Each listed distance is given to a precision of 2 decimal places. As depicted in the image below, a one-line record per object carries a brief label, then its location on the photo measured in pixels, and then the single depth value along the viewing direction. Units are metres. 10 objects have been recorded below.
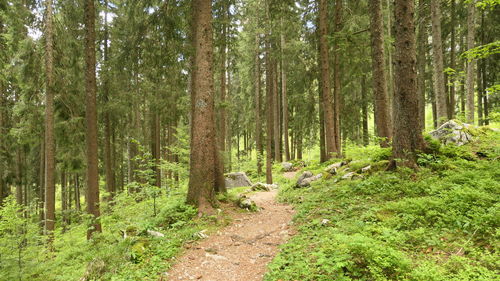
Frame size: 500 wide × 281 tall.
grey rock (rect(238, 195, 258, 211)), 8.23
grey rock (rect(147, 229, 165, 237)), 6.13
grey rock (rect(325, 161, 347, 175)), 10.60
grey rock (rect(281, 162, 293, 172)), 19.37
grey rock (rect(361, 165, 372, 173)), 8.20
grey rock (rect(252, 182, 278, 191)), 13.06
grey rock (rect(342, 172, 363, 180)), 8.24
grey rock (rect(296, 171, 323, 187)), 10.91
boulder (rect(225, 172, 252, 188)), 15.16
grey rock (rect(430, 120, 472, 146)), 8.03
